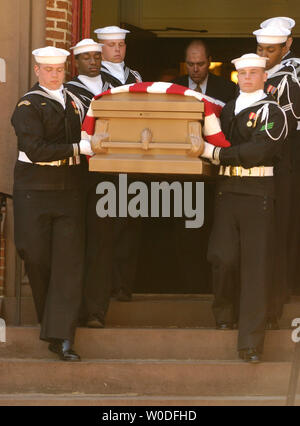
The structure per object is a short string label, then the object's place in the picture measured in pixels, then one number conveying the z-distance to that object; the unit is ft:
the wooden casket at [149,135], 36.00
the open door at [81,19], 43.56
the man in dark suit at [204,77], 42.18
